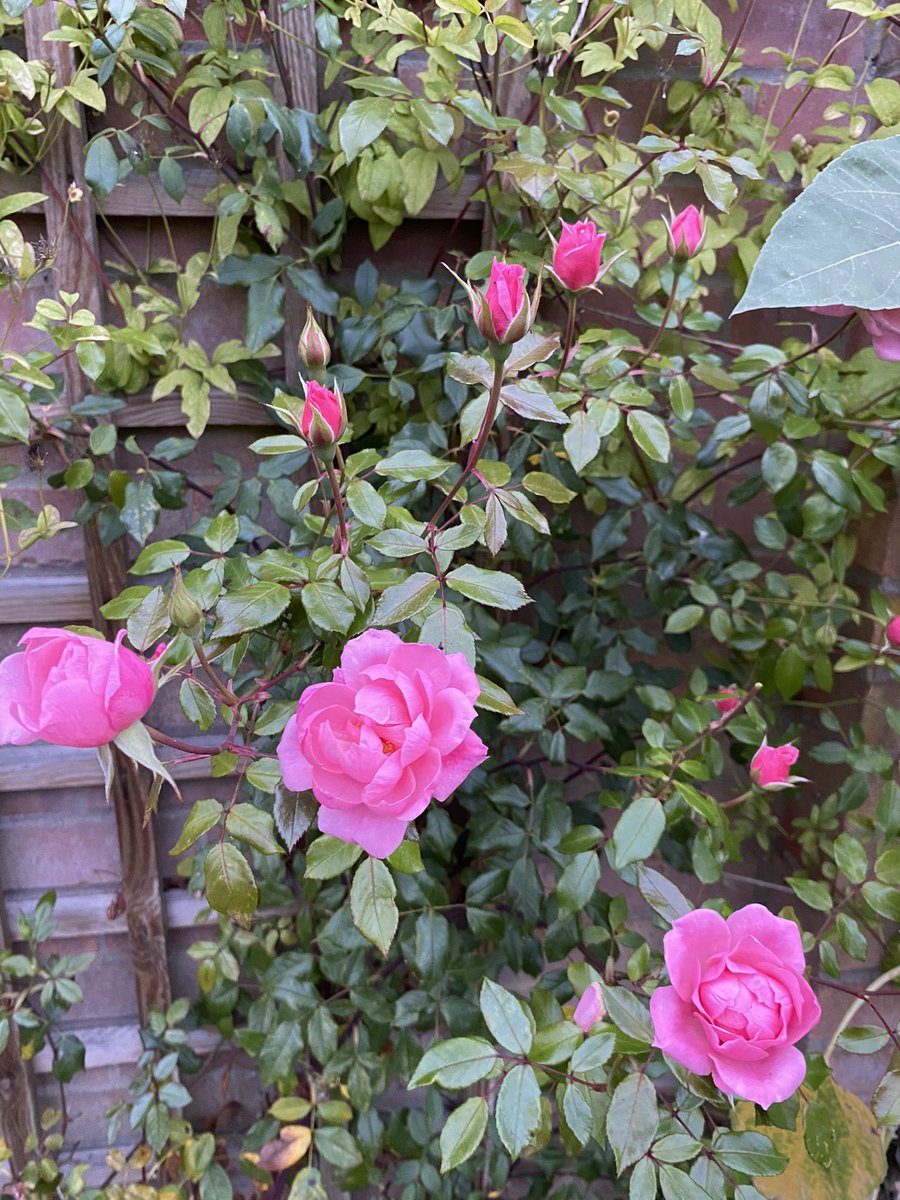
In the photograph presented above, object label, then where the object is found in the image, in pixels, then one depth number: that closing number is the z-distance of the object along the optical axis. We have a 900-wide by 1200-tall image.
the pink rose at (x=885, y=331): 0.67
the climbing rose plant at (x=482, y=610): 0.54
